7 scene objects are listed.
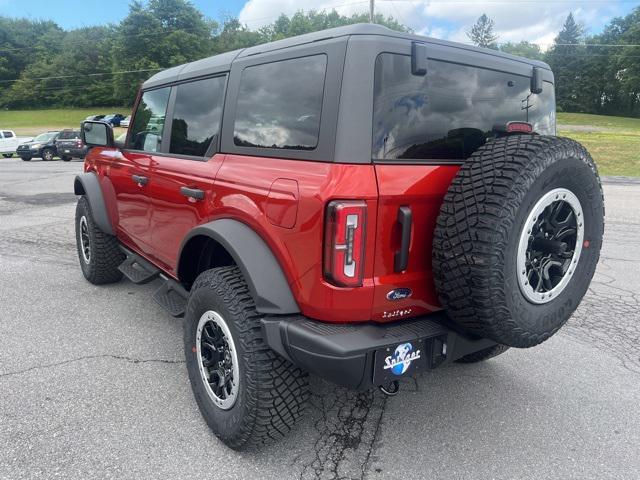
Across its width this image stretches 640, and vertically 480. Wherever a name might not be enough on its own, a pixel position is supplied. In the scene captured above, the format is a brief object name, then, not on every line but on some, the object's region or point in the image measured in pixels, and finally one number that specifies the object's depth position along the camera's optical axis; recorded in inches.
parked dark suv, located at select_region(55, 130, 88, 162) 943.0
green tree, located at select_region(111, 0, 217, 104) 2753.4
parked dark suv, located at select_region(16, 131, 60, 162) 967.0
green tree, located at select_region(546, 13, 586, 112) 2861.7
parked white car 1098.1
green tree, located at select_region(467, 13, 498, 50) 3900.1
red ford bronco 76.4
